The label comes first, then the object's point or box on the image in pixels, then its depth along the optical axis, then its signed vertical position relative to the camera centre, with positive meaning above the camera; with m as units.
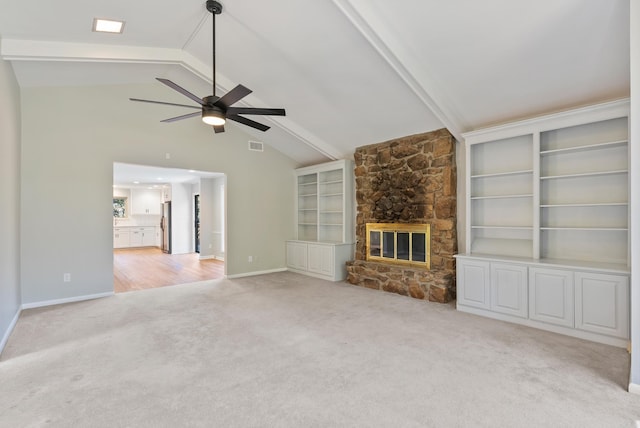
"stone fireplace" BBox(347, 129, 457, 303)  4.98 +0.22
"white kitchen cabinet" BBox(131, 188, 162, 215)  12.47 +0.54
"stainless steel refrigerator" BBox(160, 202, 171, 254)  10.97 -0.44
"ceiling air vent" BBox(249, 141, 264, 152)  7.12 +1.55
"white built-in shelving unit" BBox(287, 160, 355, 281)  6.59 -0.16
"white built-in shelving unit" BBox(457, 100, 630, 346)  3.42 -0.12
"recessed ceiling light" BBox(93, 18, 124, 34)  3.66 +2.25
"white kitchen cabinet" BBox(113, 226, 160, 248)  11.98 -0.85
